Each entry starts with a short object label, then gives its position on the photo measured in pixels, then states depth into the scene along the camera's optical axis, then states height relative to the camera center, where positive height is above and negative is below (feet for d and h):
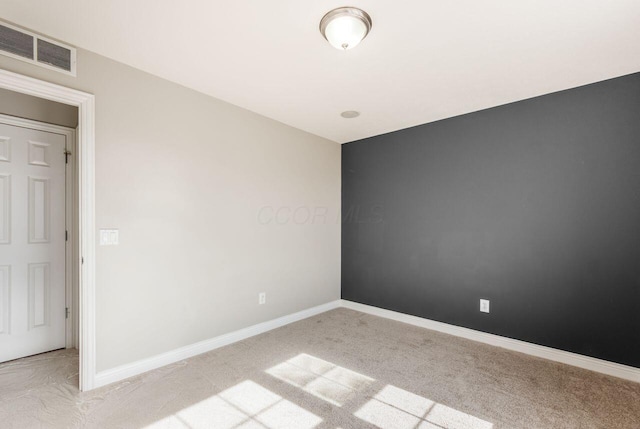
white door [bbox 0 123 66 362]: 8.56 -0.80
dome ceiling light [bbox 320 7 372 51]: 5.72 +3.72
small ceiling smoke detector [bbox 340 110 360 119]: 10.83 +3.68
